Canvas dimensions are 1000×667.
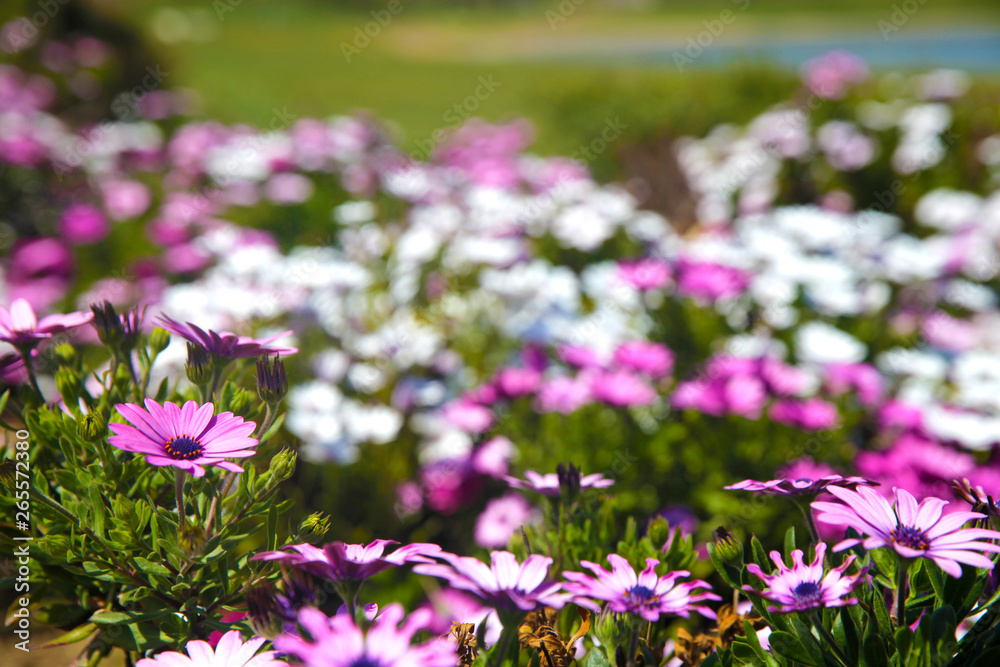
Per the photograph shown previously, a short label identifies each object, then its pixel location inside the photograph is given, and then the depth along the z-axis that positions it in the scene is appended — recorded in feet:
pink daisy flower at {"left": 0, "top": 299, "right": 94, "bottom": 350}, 4.77
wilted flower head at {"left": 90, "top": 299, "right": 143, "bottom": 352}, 4.83
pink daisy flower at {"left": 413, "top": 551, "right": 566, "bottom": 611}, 4.55
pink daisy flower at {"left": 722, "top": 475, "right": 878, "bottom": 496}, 4.65
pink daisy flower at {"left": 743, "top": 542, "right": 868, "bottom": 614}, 4.53
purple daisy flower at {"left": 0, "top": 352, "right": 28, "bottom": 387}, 4.77
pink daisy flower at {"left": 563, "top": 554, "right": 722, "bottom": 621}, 4.60
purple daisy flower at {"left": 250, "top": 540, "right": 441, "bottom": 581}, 4.54
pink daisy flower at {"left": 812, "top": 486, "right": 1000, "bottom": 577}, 4.51
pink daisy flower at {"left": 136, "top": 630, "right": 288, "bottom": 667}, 4.50
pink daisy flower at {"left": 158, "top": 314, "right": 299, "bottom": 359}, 4.70
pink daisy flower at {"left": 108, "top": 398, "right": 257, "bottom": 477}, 4.54
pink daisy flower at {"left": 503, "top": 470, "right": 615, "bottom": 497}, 4.89
